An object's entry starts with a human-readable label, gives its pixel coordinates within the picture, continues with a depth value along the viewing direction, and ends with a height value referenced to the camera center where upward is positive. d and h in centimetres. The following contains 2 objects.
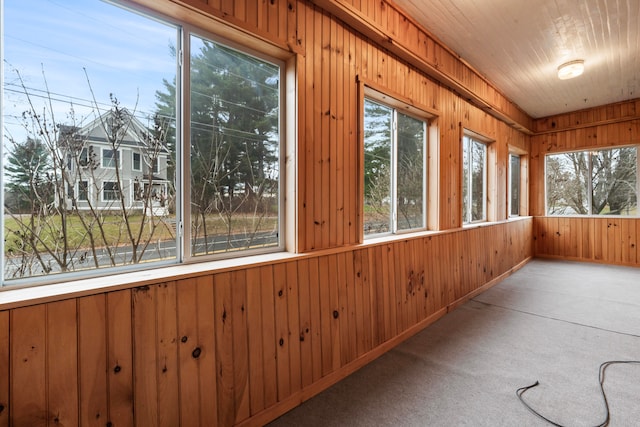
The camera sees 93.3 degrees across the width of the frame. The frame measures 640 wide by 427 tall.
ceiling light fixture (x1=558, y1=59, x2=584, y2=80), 343 +161
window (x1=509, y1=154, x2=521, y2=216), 573 +49
